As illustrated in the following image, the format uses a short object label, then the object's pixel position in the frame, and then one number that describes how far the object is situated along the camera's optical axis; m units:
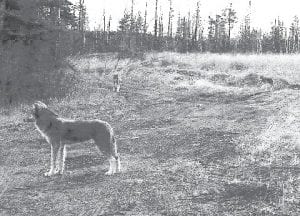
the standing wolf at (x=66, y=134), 7.79
